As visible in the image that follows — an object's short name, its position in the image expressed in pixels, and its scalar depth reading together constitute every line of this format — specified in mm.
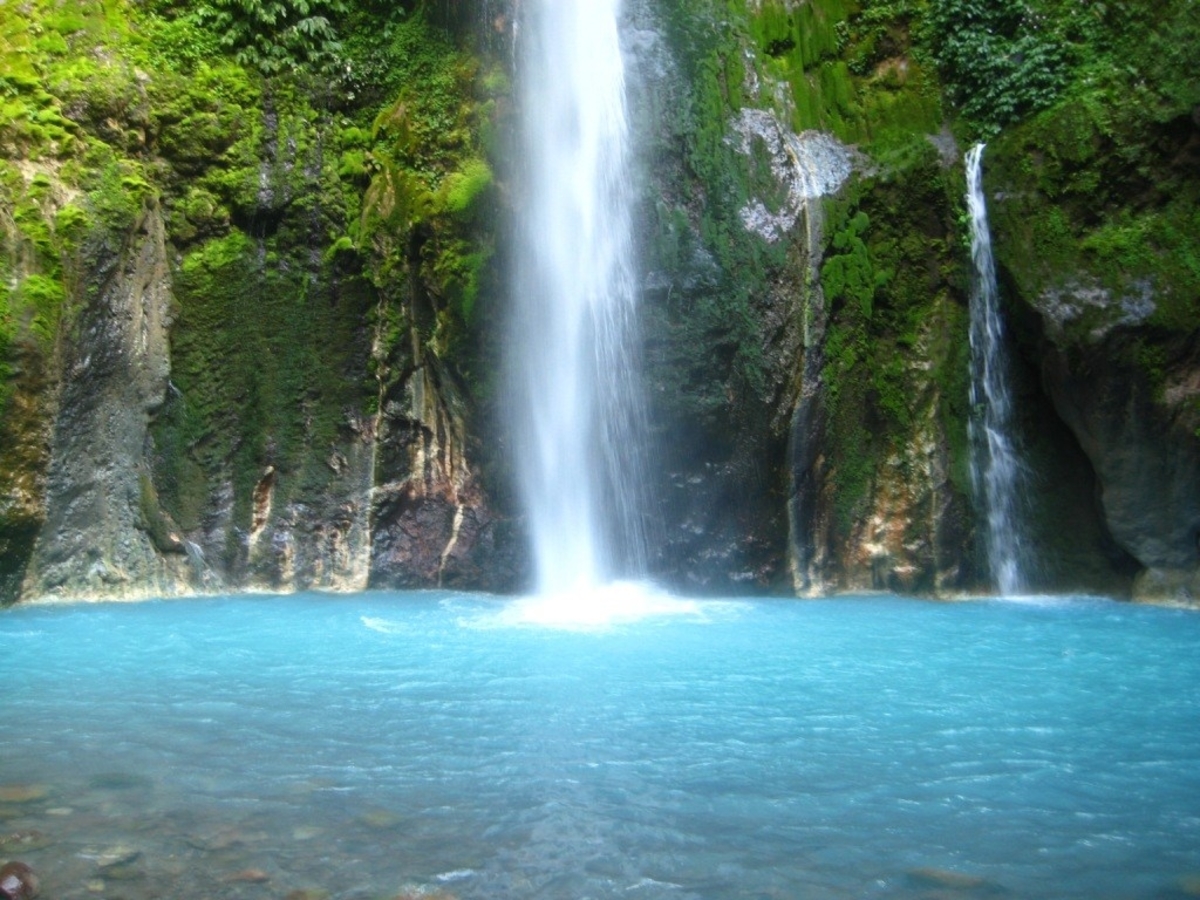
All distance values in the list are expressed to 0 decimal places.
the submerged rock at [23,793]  4188
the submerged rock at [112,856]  3590
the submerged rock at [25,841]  3668
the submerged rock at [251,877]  3502
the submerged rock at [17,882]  3232
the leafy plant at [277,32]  11453
